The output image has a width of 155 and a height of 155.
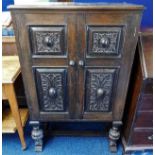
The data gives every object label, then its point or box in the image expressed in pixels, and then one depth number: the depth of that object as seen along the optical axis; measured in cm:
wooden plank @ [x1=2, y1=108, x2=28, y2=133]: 132
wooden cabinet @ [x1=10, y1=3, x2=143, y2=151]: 94
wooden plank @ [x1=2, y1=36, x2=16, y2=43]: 133
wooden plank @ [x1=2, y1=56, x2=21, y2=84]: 112
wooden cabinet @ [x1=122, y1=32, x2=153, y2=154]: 105
